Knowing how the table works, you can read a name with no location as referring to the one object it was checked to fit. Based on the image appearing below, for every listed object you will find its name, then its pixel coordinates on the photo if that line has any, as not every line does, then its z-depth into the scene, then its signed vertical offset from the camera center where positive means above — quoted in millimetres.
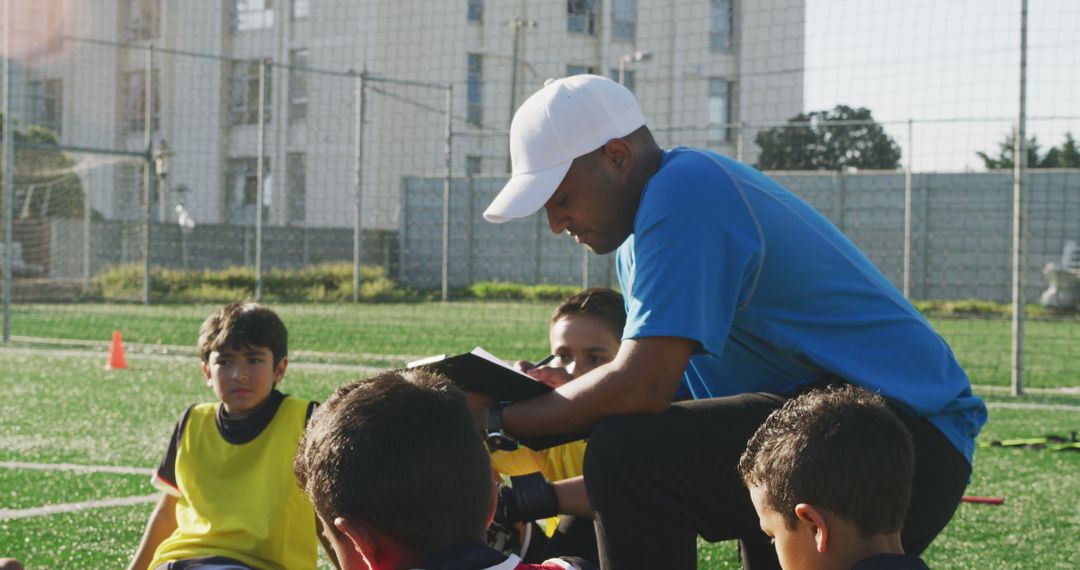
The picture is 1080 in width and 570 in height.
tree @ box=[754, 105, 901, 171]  19234 +2075
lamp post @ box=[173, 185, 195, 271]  24312 +720
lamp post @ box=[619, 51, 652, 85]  29997 +5281
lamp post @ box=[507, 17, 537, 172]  30622 +6195
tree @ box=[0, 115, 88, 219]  23312 +1397
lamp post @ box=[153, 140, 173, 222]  20672 +1716
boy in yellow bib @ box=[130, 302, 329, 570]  3350 -580
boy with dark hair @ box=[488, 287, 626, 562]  3357 -298
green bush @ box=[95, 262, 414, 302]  22406 -414
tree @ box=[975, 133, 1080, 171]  19406 +2082
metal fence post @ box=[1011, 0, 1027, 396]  9703 +392
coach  2535 -127
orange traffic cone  10740 -834
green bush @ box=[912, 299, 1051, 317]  22156 -642
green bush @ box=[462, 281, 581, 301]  23250 -485
